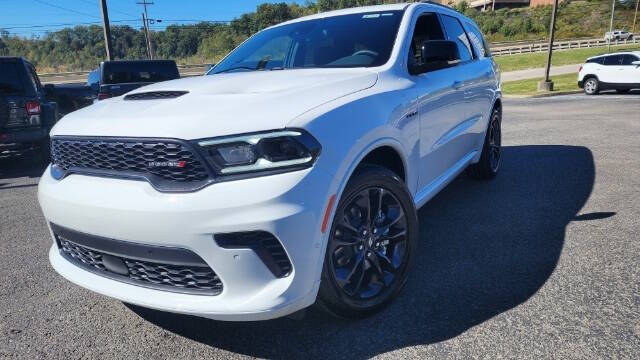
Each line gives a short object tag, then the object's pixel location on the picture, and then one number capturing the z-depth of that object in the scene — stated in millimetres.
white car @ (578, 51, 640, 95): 17375
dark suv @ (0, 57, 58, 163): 6535
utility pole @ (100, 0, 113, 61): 18719
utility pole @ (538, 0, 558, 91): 18722
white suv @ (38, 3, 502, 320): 1979
